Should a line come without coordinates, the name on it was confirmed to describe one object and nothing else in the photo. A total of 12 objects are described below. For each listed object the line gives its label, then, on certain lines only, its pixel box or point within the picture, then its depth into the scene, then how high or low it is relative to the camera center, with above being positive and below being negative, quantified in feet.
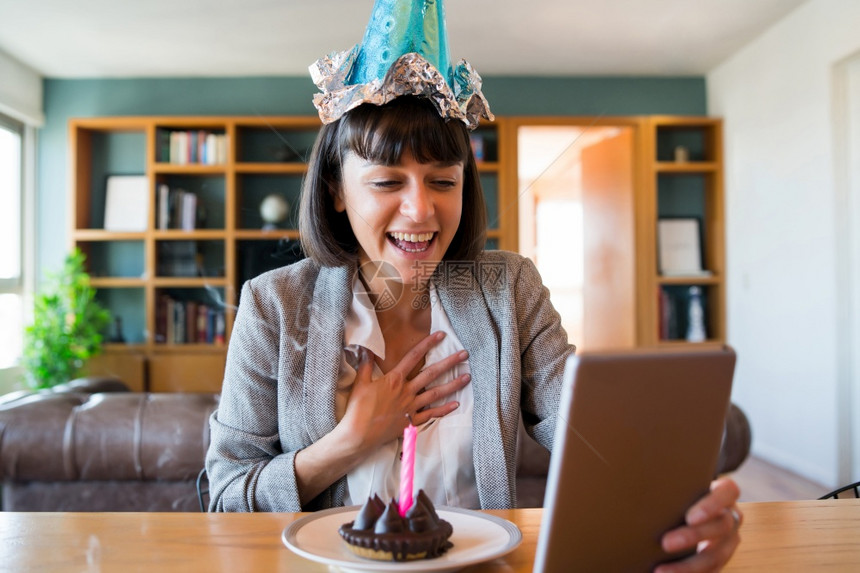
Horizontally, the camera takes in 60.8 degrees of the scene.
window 13.85 +1.17
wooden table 1.89 -0.68
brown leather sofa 4.77 -1.02
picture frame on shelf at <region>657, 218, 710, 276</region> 14.97 +1.08
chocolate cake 1.69 -0.55
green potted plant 13.25 -0.53
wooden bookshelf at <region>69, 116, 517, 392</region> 11.32 +1.71
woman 2.80 -0.21
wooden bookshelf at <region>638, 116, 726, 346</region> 13.55 +1.90
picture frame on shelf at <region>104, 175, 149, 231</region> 14.94 +2.00
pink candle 1.67 -0.41
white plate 1.67 -0.61
